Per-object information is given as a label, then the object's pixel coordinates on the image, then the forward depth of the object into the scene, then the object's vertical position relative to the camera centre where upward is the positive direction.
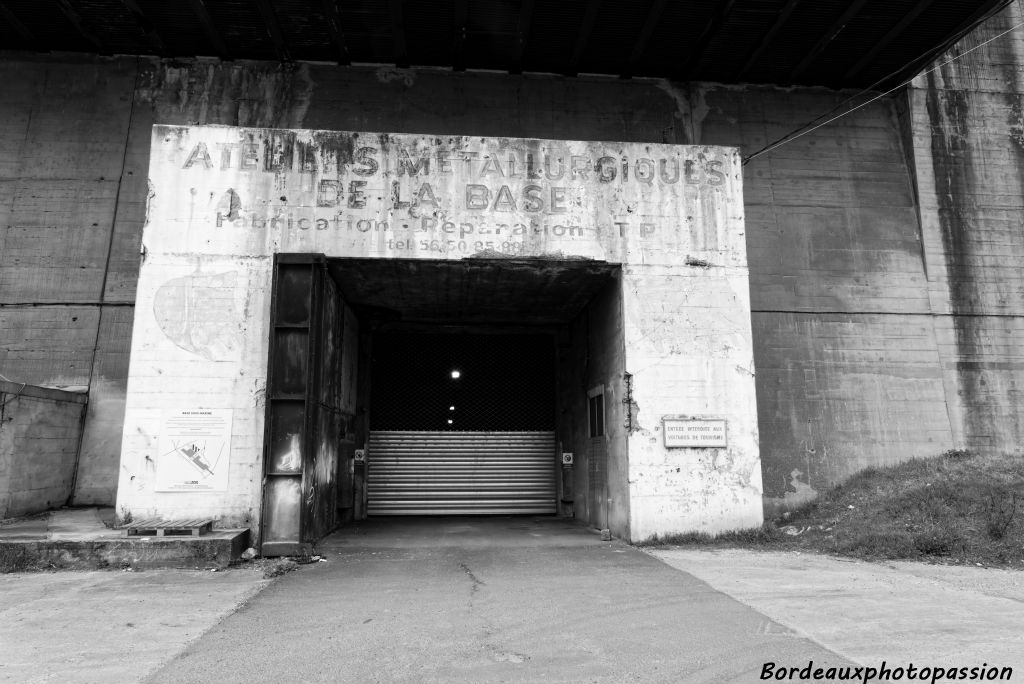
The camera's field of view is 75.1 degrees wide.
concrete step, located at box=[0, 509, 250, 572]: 8.06 -1.07
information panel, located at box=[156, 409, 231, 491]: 9.41 +0.19
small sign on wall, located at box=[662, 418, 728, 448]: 10.16 +0.47
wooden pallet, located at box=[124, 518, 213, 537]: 8.41 -0.82
